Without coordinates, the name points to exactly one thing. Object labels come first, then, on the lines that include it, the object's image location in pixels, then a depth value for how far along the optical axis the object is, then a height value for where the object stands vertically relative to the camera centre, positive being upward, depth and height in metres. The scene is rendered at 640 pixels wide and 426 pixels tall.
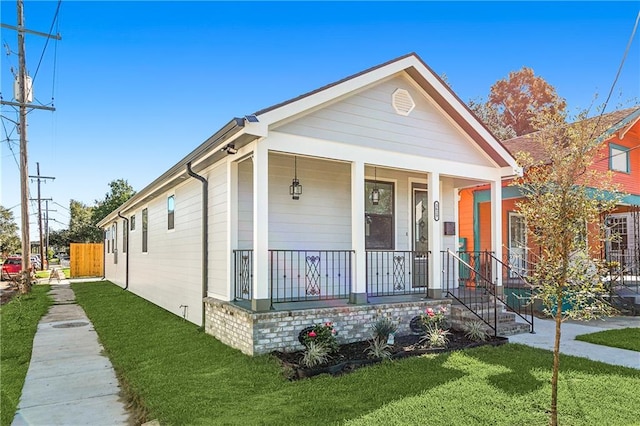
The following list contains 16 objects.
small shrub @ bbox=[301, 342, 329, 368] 5.35 -1.65
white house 6.30 +0.42
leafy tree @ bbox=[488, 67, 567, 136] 29.81 +9.20
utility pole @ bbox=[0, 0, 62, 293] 15.81 +3.62
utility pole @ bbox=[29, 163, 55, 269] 32.05 +0.59
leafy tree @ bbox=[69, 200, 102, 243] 43.78 +0.27
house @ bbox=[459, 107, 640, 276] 12.41 +0.70
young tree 3.54 +0.06
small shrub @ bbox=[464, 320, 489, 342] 6.71 -1.71
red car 22.20 -2.01
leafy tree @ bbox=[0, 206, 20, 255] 43.56 -0.53
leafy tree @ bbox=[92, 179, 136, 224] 37.41 +2.87
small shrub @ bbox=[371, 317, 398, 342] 6.21 -1.53
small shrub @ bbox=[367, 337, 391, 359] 5.75 -1.72
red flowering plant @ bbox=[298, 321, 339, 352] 5.69 -1.49
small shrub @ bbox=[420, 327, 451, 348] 6.30 -1.69
